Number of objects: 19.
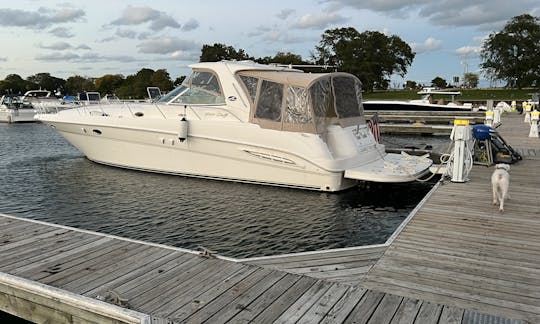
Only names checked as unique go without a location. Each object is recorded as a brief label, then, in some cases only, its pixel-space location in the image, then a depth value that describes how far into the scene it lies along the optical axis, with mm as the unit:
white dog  6652
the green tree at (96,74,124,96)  92125
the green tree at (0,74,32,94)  98769
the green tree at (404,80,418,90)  86300
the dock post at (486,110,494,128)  15258
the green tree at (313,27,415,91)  63031
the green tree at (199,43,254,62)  75562
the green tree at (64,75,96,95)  101188
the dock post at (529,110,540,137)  16203
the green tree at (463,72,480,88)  93250
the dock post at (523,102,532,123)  21644
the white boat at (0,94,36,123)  38688
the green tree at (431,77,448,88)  99250
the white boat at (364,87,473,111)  31281
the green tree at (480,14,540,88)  58281
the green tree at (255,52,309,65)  67688
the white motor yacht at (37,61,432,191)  10297
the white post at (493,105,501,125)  20281
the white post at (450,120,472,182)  8570
